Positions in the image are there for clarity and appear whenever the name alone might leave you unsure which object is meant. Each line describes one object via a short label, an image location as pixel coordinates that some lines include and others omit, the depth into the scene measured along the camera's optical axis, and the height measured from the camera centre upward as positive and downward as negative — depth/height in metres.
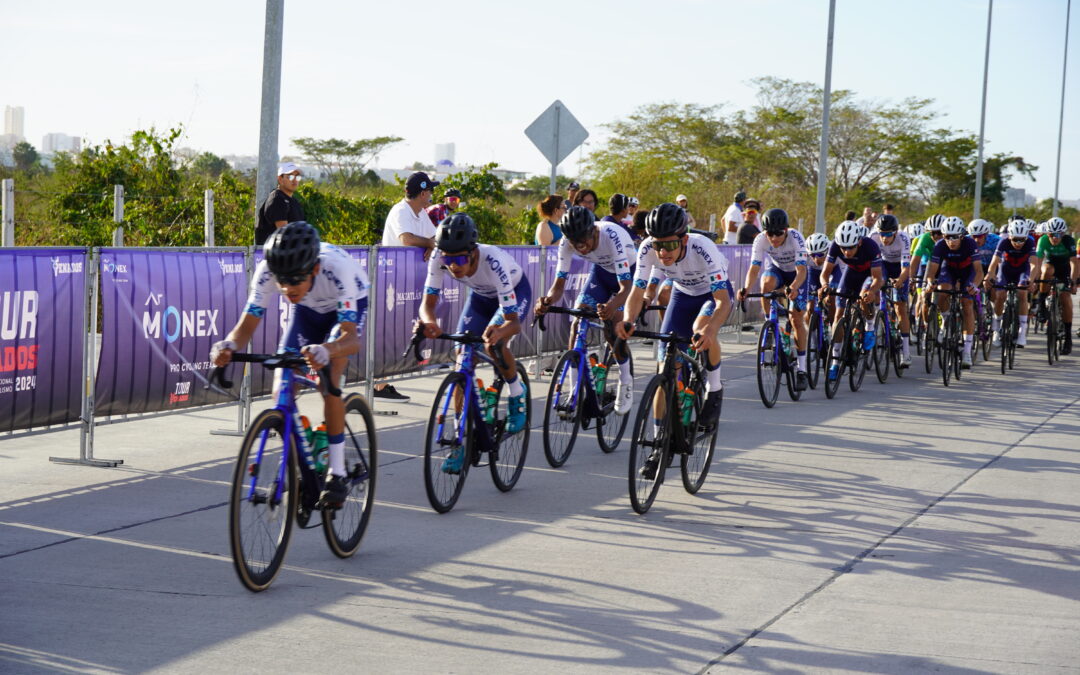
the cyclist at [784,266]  12.38 +0.19
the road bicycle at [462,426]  7.64 -0.98
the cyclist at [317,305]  6.03 -0.22
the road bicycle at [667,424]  7.79 -0.92
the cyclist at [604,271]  9.53 +0.05
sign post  15.28 +1.75
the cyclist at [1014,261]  17.45 +0.46
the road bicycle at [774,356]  12.64 -0.75
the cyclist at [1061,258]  18.30 +0.58
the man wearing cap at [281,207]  11.50 +0.52
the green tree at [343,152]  68.94 +6.55
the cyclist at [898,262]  15.50 +0.35
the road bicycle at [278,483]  5.84 -1.08
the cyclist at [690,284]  8.35 -0.03
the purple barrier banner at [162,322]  8.91 -0.47
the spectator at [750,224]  21.03 +1.00
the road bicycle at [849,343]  13.95 -0.63
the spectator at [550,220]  14.05 +0.64
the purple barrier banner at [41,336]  8.07 -0.55
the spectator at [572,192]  15.81 +1.07
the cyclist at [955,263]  15.45 +0.36
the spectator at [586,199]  14.50 +0.90
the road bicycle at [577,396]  9.35 -0.93
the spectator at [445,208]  13.74 +0.69
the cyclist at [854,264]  13.74 +0.26
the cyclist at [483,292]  7.71 -0.13
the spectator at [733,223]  22.75 +1.09
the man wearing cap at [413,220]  12.31 +0.49
